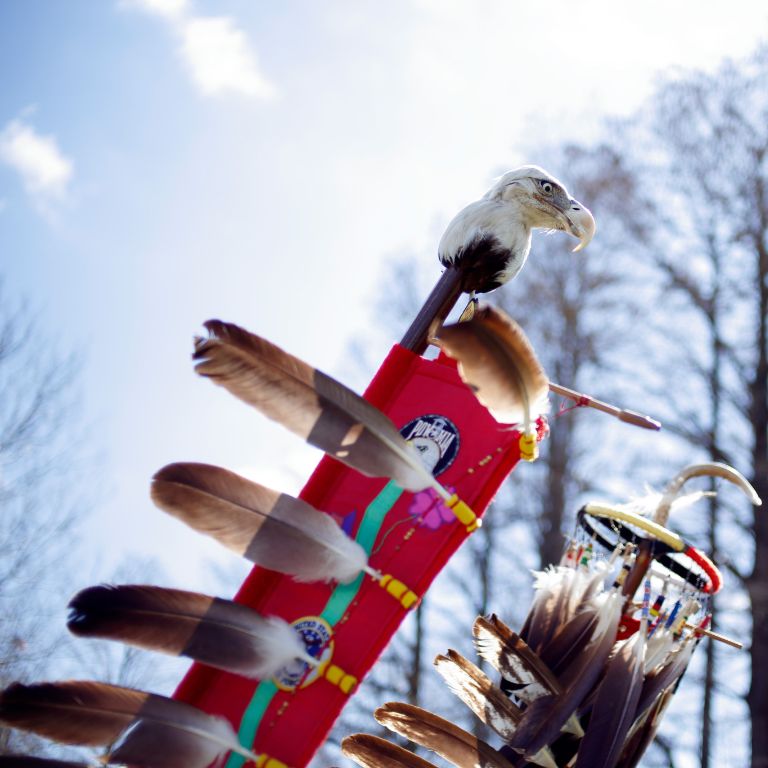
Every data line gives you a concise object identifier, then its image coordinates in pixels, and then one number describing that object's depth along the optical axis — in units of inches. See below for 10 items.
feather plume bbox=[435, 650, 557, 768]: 110.0
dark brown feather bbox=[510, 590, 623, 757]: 104.2
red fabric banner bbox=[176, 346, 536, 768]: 92.9
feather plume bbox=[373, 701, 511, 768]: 106.7
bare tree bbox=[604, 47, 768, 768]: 330.6
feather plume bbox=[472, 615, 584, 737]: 111.1
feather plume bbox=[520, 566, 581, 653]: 118.7
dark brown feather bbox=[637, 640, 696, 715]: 114.0
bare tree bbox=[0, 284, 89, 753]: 294.7
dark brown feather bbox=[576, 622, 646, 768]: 103.7
